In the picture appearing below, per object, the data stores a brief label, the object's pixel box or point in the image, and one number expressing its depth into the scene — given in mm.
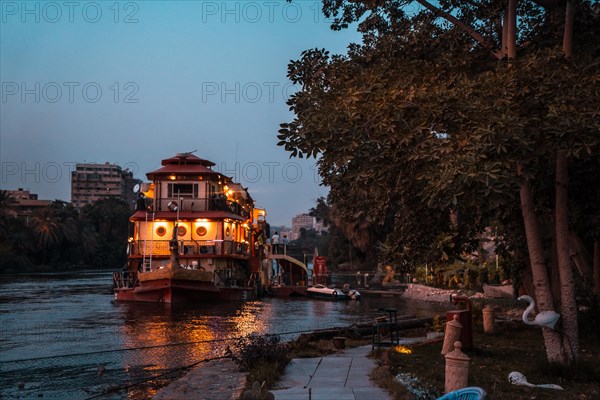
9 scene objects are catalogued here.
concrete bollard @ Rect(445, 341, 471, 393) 8781
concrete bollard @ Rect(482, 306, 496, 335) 18062
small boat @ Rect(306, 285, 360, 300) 45312
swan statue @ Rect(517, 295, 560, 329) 12008
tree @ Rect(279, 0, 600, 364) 10617
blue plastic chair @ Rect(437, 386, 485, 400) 6038
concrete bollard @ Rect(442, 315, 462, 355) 12227
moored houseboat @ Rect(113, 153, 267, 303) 41750
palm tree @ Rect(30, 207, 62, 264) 102438
